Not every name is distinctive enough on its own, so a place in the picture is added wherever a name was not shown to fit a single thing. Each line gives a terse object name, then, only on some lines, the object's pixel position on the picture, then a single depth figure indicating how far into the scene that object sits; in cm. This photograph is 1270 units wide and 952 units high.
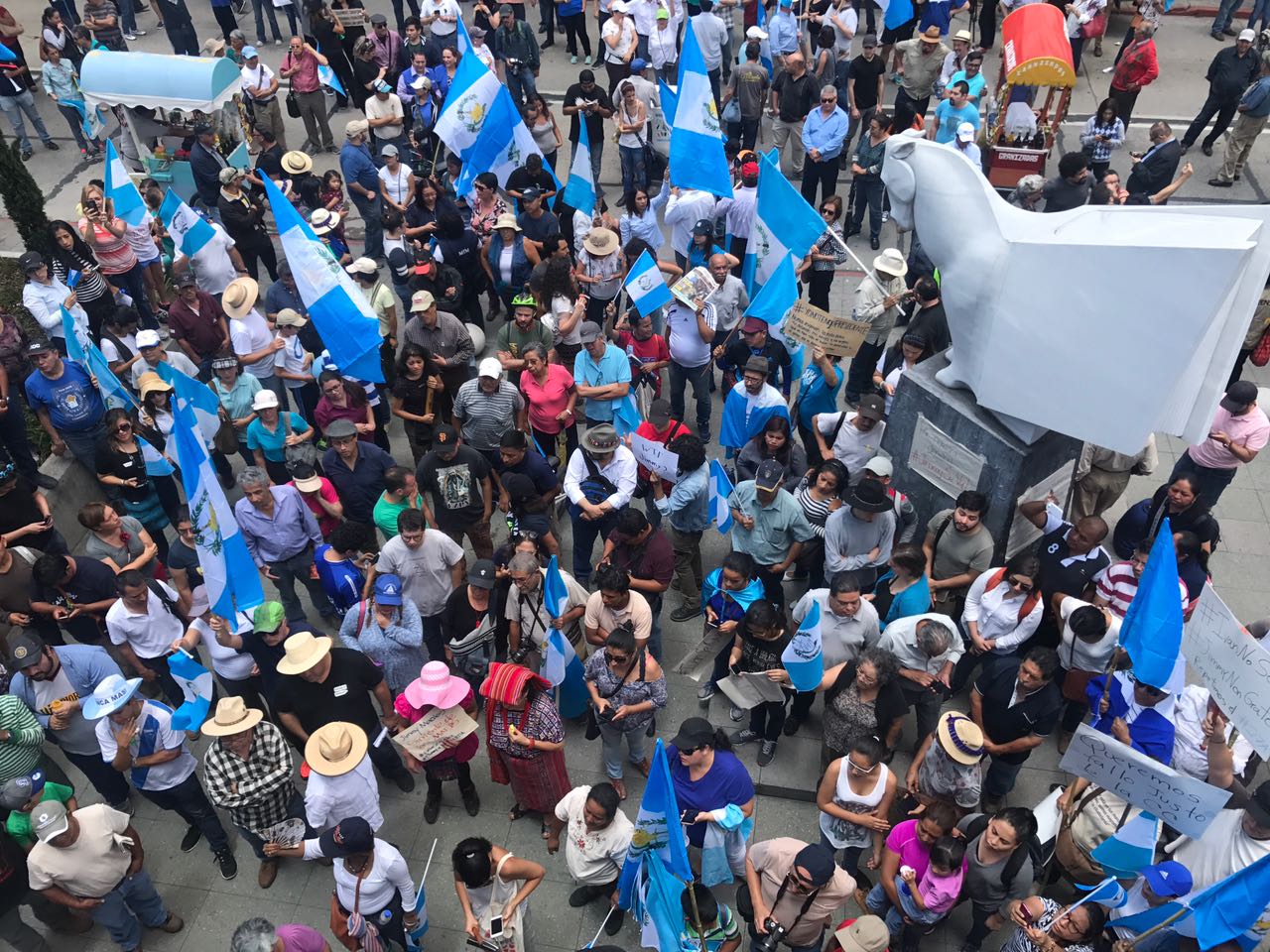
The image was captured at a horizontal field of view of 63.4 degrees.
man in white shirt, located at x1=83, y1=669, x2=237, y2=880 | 614
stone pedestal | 759
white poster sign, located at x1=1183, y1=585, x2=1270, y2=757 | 531
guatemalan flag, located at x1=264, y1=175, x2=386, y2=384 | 852
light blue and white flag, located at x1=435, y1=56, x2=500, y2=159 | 1098
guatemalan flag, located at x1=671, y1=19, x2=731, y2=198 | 1005
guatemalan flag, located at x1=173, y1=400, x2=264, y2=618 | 672
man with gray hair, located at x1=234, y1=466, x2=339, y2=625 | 765
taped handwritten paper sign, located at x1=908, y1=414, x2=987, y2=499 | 782
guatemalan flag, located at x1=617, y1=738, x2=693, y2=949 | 486
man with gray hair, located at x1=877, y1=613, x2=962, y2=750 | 644
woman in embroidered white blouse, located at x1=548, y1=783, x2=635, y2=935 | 563
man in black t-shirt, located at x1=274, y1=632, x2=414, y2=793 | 644
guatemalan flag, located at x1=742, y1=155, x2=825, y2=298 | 894
